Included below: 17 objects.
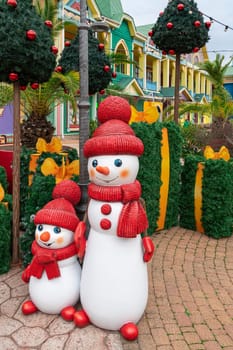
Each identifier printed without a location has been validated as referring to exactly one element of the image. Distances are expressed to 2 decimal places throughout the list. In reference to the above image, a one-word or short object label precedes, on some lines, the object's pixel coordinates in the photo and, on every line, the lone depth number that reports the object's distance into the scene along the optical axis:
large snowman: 2.70
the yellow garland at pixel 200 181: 5.16
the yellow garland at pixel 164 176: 5.14
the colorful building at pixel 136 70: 15.37
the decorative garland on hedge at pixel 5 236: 3.67
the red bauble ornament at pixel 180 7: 5.34
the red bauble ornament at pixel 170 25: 5.39
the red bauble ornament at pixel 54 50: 3.63
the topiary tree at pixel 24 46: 3.29
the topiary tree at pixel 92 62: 4.56
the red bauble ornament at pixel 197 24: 5.34
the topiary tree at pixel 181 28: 5.38
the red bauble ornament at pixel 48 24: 3.64
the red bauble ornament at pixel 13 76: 3.47
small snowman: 2.94
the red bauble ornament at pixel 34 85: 3.78
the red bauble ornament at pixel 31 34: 3.28
